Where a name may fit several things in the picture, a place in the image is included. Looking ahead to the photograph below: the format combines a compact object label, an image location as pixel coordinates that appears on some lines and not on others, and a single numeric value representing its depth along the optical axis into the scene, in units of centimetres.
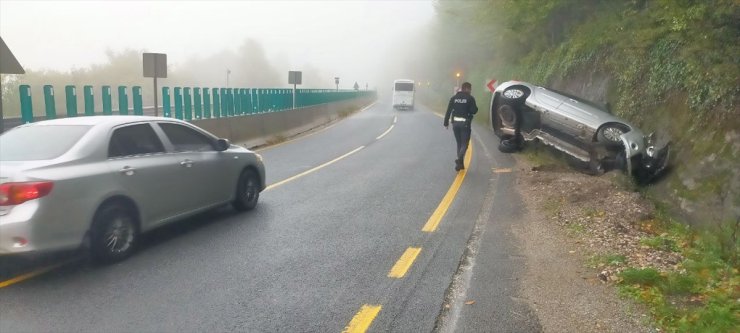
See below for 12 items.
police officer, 1291
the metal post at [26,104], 1205
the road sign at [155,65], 1562
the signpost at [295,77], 3112
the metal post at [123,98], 1472
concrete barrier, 1841
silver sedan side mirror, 833
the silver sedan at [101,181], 541
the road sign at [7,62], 1038
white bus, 5444
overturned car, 1056
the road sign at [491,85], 2502
